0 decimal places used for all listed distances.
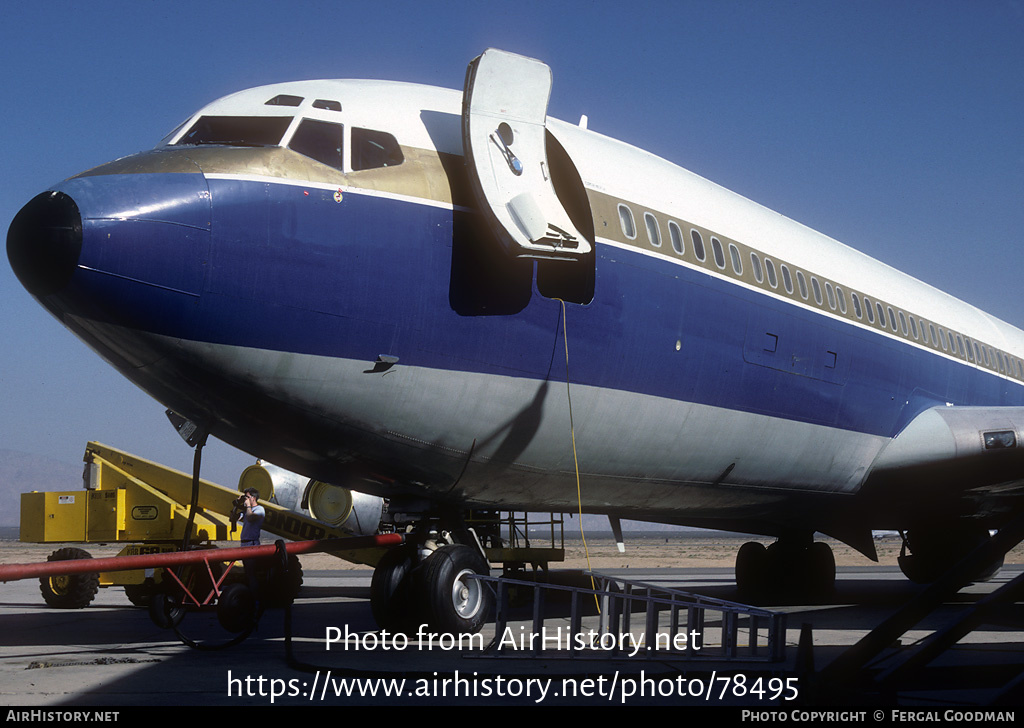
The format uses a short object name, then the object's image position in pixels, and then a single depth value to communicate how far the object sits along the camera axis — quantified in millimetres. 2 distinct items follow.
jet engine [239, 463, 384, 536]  16578
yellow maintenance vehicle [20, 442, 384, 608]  14883
